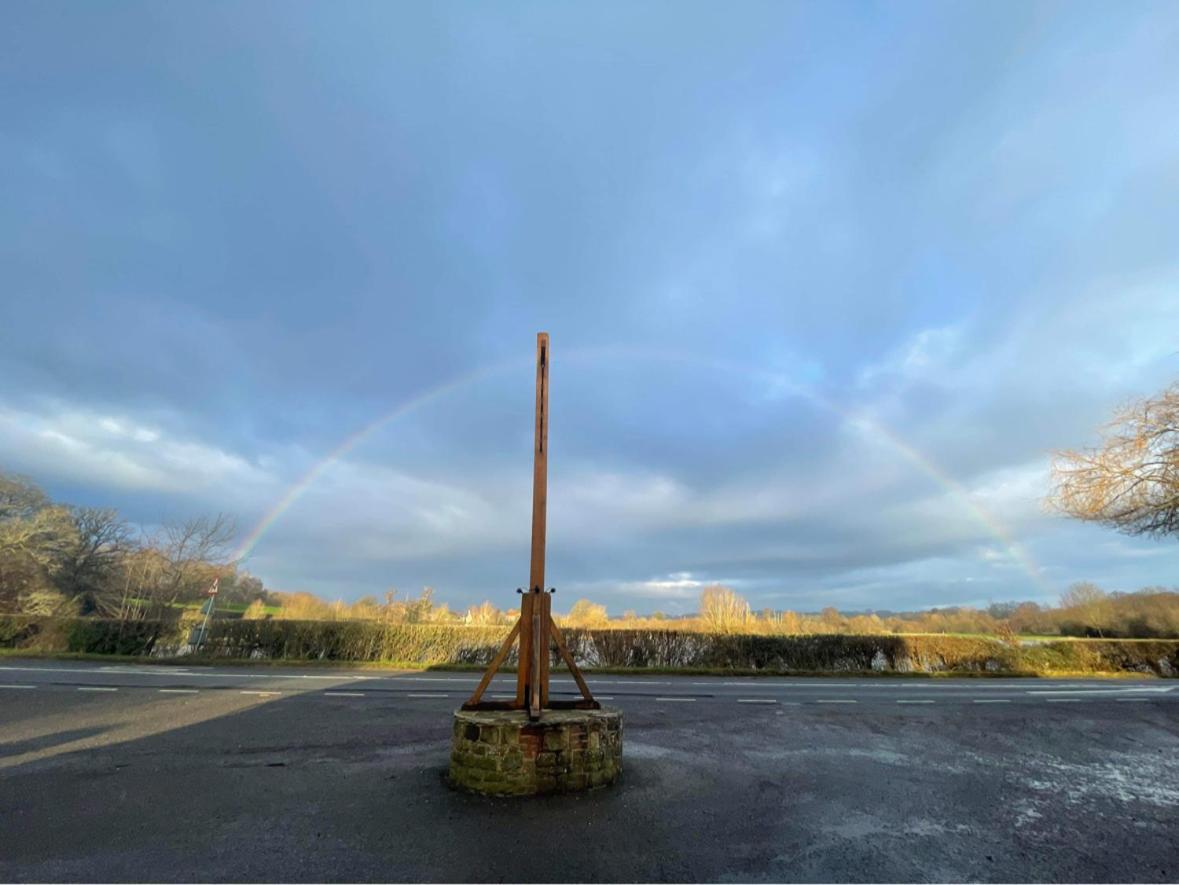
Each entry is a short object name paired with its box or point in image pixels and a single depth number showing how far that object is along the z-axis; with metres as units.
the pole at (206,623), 19.45
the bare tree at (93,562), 28.55
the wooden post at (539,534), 6.15
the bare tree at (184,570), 26.04
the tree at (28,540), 25.80
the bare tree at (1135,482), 14.36
